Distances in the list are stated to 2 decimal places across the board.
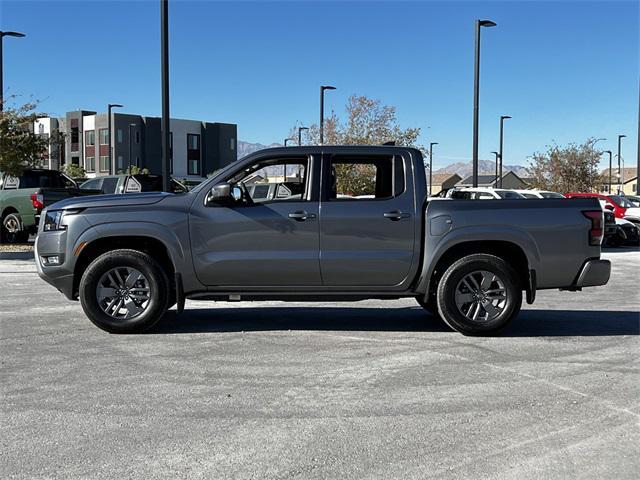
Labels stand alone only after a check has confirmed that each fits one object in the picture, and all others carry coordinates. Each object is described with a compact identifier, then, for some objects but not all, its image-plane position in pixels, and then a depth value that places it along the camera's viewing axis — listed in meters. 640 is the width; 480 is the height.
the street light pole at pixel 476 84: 22.31
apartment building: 80.25
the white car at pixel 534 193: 22.03
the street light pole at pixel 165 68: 16.83
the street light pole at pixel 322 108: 32.66
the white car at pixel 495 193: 19.67
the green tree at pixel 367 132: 32.91
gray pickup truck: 7.39
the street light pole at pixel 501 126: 52.19
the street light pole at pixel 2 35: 23.48
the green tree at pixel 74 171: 65.31
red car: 23.43
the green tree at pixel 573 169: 48.06
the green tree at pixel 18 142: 17.03
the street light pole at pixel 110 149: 49.66
